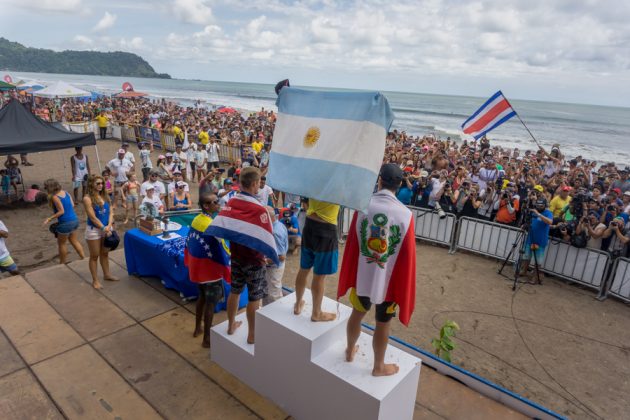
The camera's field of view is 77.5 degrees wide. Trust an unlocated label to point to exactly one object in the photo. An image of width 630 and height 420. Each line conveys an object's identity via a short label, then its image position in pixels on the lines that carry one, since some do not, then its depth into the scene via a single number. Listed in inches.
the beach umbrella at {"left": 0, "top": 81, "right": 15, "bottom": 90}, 732.7
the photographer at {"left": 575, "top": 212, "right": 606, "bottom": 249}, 269.7
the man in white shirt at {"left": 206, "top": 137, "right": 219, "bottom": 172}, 508.4
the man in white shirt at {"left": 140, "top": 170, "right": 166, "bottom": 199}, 314.5
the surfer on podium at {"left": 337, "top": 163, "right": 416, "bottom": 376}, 102.2
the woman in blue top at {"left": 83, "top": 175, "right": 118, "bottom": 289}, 193.3
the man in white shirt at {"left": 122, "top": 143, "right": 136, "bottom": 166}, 403.7
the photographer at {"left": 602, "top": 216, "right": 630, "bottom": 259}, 258.7
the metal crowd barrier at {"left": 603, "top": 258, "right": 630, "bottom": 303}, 255.8
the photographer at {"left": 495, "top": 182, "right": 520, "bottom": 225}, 309.6
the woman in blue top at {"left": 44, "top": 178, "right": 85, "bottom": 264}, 222.2
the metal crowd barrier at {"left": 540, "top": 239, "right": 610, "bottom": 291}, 269.0
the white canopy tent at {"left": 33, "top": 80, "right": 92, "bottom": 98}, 667.4
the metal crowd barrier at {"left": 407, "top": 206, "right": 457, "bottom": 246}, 336.2
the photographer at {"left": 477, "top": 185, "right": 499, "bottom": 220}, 329.7
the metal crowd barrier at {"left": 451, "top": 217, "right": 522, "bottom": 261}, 308.7
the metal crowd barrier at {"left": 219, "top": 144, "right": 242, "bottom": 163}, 608.7
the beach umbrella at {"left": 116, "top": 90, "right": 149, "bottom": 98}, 1111.8
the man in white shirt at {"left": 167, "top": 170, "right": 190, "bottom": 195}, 319.3
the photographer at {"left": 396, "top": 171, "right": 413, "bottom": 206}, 336.5
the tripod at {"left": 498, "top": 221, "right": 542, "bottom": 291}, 275.4
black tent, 341.4
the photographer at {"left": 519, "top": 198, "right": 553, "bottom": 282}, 267.1
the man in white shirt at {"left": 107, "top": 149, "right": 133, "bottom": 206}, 399.9
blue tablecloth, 188.7
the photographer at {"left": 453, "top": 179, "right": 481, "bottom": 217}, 327.9
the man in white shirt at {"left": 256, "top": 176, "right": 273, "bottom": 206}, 291.4
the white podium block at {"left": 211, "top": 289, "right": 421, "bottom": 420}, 109.1
